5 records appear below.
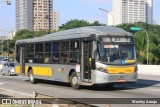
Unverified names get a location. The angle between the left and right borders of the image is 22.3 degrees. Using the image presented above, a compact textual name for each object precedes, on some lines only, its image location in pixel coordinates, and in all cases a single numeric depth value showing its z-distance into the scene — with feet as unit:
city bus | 62.39
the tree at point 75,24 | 397.19
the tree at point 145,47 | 228.84
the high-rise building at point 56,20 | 370.20
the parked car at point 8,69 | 140.67
